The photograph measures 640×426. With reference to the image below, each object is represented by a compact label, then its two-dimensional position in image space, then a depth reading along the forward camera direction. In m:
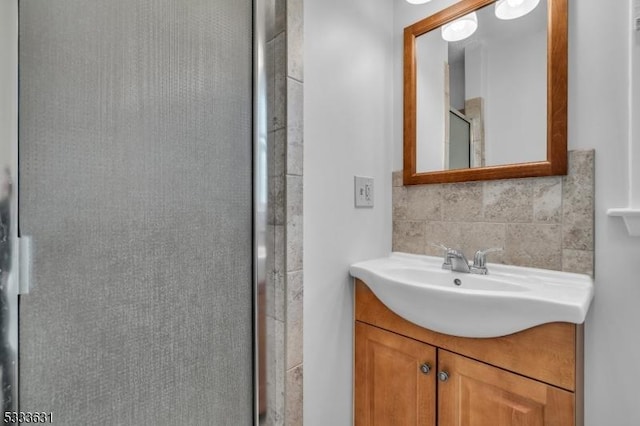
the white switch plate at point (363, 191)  1.24
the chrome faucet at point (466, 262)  1.11
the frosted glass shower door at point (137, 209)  0.63
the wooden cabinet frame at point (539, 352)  0.76
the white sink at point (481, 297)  0.77
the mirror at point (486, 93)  1.03
